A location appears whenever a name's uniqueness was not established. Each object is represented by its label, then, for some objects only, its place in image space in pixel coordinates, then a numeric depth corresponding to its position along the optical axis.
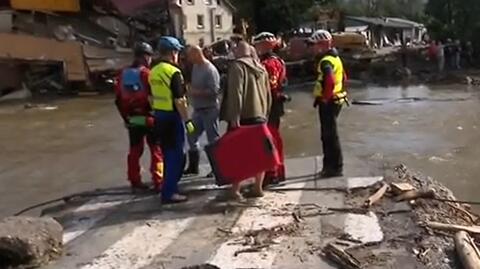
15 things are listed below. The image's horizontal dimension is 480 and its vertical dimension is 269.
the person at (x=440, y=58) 40.50
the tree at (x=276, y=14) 54.78
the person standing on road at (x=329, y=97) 8.66
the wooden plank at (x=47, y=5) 34.00
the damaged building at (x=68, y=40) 32.84
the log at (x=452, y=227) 6.54
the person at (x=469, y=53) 43.11
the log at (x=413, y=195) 7.78
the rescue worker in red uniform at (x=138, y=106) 8.44
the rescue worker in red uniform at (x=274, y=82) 8.66
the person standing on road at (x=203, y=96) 8.62
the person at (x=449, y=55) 41.91
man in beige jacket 7.69
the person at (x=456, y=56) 41.62
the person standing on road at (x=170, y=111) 7.57
